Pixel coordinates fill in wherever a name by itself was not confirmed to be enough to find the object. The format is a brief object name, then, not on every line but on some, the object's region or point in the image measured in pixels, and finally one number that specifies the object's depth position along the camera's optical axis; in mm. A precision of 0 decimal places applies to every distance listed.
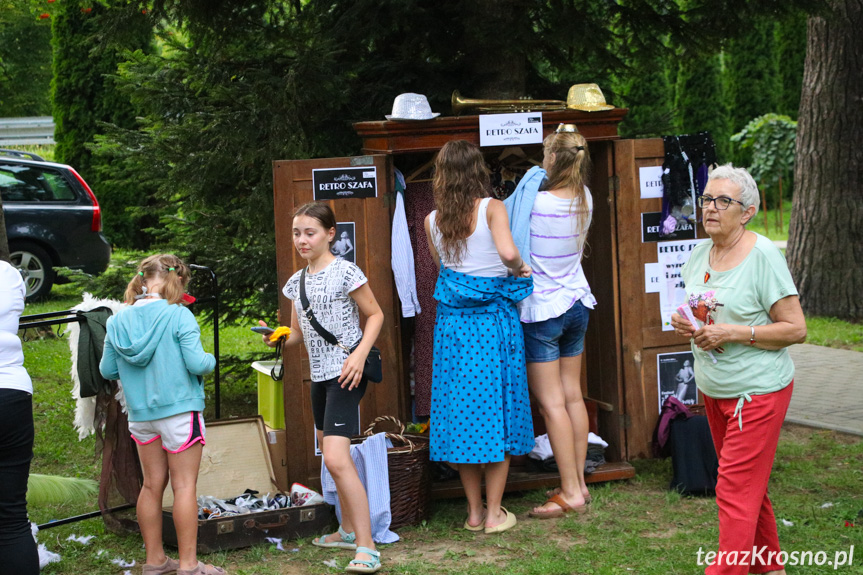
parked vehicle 11703
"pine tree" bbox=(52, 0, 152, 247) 14336
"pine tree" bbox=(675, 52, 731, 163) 22953
